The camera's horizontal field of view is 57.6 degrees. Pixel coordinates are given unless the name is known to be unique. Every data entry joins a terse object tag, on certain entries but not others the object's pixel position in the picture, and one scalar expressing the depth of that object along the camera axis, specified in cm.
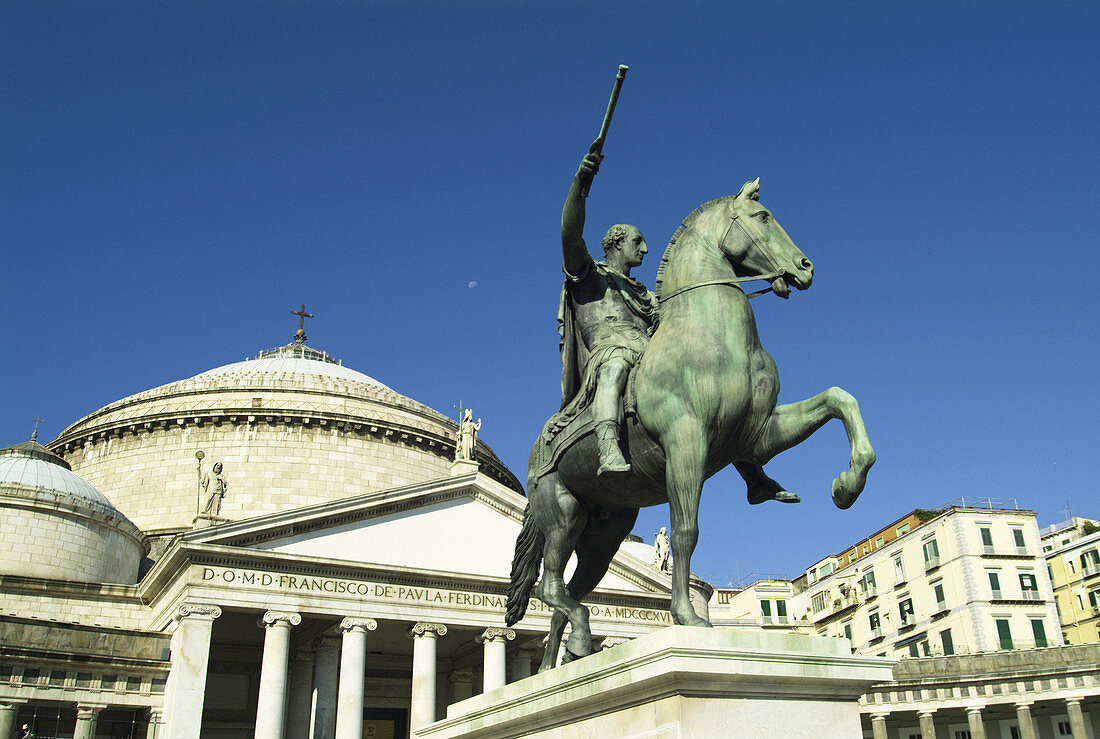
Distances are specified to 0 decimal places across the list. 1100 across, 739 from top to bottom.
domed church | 3347
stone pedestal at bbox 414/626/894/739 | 632
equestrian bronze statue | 764
